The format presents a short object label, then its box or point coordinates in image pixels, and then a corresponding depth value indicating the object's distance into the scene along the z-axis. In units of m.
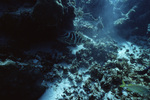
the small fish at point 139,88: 2.51
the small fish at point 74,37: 3.47
